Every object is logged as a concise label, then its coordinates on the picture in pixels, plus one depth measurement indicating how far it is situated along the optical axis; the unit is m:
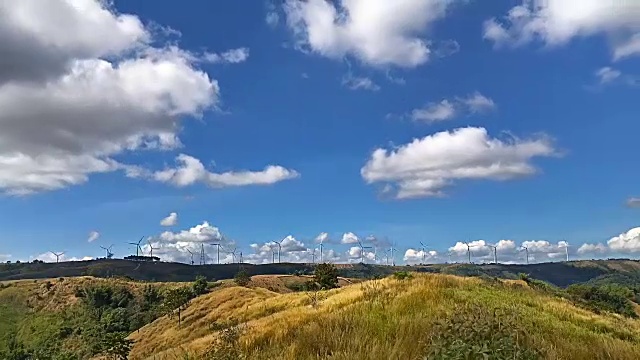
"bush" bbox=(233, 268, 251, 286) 142.25
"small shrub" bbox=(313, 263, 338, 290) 92.76
